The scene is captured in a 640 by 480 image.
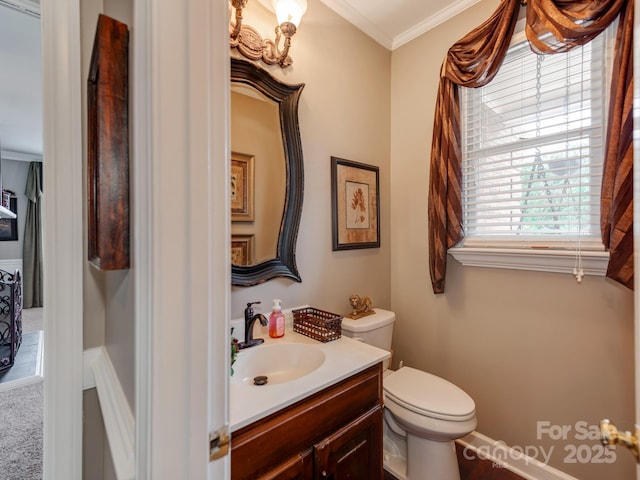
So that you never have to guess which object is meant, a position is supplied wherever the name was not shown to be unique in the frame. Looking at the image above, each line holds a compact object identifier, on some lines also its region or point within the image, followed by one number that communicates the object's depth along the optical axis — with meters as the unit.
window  1.36
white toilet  1.31
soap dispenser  1.40
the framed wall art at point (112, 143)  0.56
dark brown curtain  1.19
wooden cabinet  0.82
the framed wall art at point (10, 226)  5.08
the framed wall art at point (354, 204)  1.75
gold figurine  1.76
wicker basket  1.36
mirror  1.36
